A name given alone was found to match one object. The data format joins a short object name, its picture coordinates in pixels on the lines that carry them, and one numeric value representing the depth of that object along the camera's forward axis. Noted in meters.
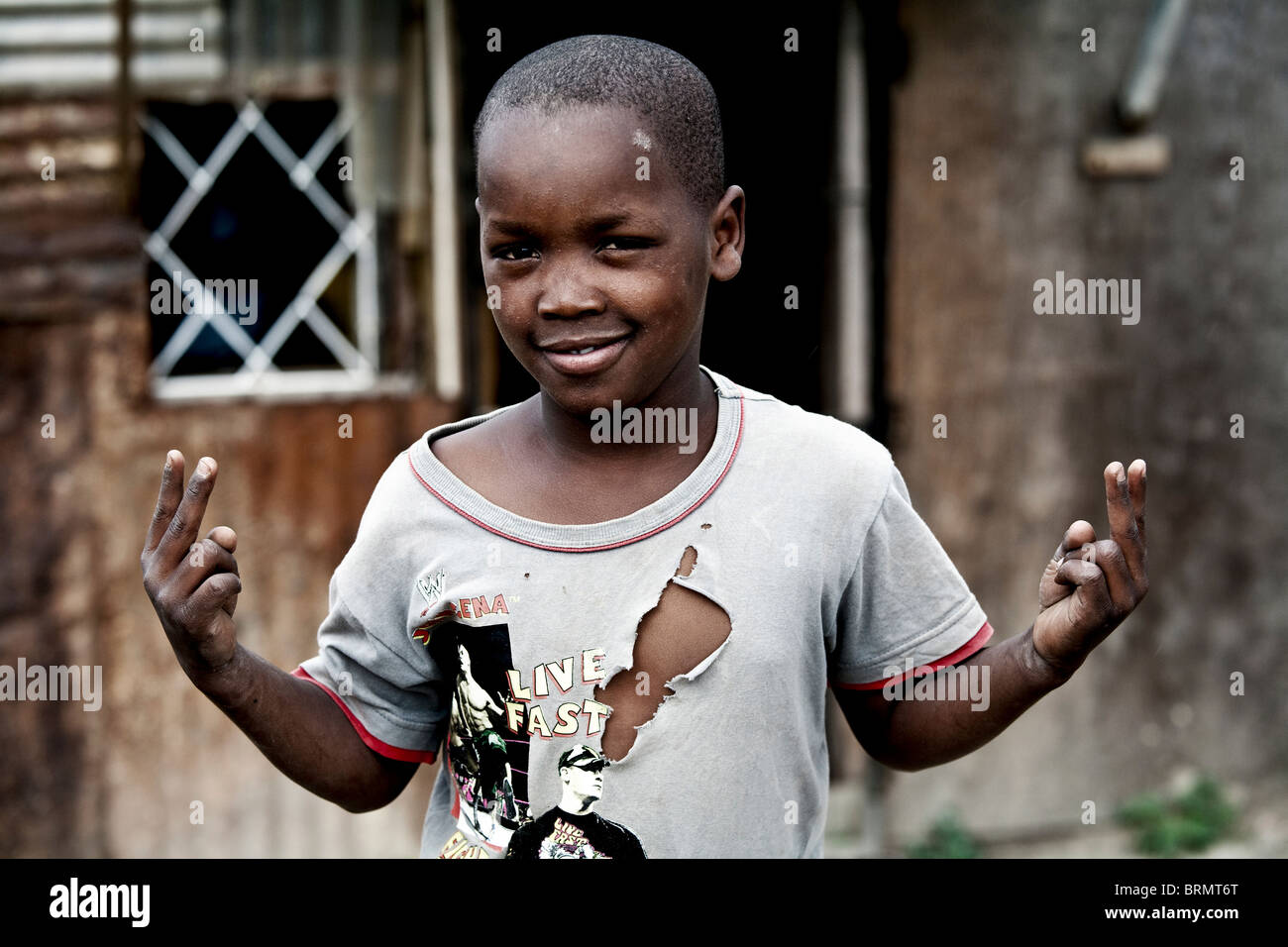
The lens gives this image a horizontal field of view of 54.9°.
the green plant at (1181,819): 4.13
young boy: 1.56
